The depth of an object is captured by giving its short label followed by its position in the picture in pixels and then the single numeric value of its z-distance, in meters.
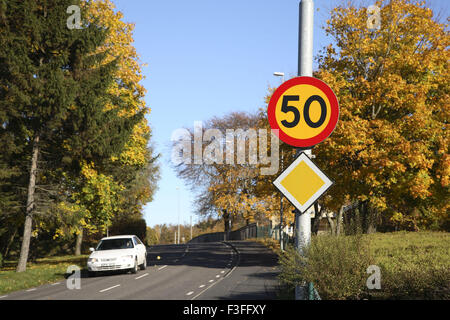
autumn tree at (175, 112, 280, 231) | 47.91
